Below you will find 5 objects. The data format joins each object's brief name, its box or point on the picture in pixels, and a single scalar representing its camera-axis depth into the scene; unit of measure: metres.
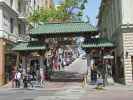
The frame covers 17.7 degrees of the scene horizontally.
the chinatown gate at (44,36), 42.28
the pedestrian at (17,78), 39.38
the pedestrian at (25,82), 38.56
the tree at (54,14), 57.14
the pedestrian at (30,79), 39.60
